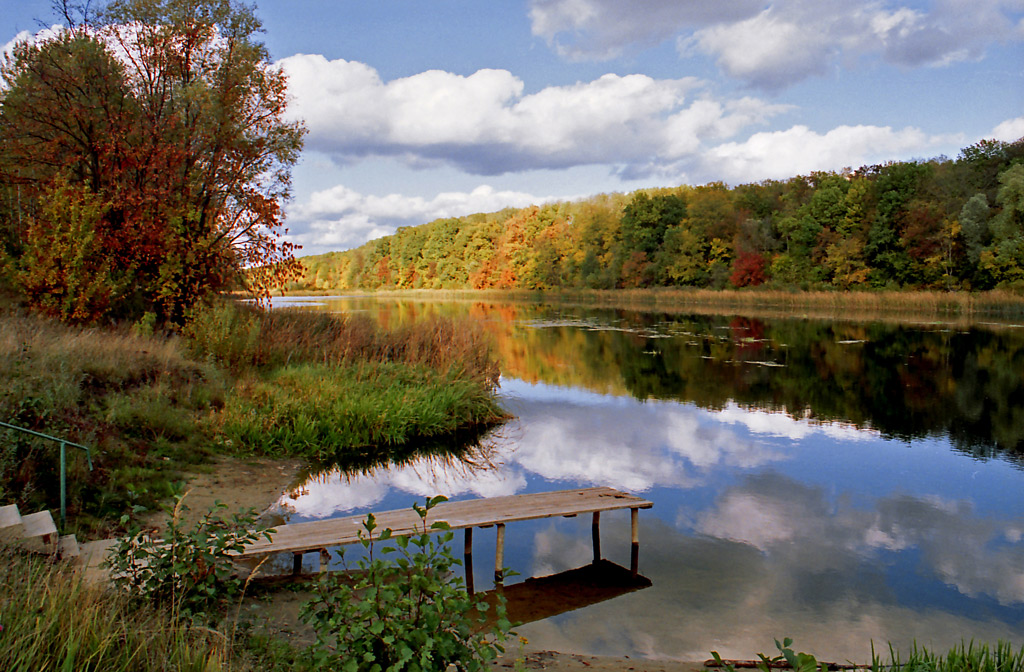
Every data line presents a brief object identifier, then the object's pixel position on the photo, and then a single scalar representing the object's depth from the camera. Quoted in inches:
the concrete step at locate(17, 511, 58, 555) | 186.7
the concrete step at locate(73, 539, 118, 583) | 178.5
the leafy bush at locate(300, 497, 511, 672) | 128.3
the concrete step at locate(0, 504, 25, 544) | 181.0
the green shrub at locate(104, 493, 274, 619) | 168.1
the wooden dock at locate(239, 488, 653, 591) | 242.7
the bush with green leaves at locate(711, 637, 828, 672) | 125.8
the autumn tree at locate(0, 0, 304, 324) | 617.3
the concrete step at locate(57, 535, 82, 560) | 193.8
